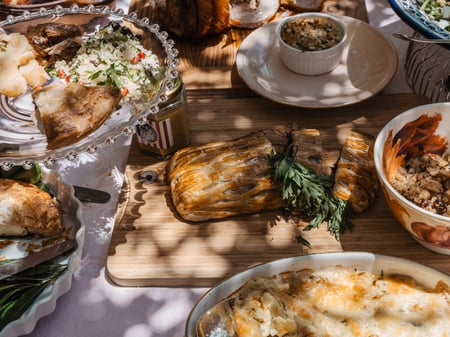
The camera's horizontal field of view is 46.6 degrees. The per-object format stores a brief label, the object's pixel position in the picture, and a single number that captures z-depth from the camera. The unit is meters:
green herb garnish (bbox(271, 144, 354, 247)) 1.27
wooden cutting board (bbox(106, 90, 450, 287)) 1.24
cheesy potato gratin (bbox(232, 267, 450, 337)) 0.94
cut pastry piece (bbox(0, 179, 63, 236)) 1.18
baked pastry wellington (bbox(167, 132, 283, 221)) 1.30
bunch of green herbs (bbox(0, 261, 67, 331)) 1.09
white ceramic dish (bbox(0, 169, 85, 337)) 1.09
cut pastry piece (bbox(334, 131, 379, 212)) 1.30
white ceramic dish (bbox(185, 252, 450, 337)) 1.00
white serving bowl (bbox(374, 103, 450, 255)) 1.11
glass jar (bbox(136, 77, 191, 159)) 1.39
